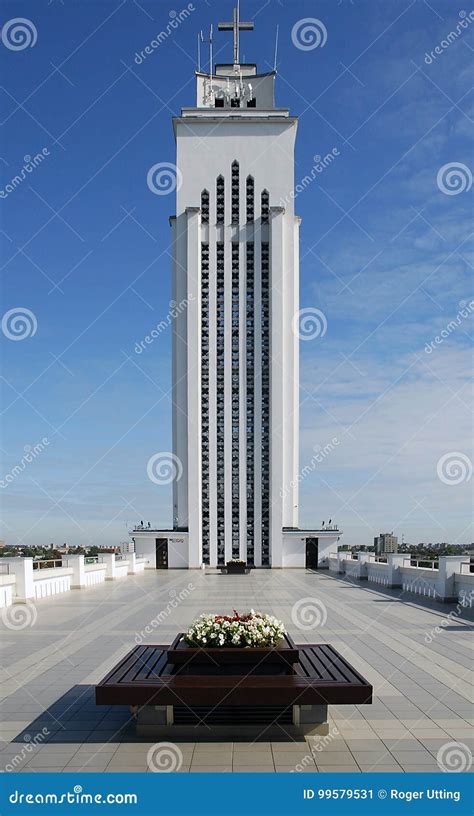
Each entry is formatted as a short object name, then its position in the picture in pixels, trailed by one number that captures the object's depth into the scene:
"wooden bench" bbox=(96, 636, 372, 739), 6.00
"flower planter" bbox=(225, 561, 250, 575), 34.72
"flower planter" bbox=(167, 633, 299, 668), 6.50
